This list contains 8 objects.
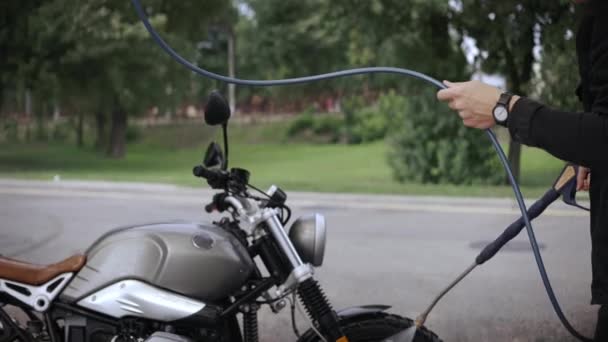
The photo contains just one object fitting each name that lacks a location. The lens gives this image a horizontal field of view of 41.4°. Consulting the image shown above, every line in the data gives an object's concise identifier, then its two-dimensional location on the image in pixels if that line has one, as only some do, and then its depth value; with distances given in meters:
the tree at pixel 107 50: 20.83
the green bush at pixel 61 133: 44.28
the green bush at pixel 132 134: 45.72
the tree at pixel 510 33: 11.45
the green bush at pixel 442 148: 15.84
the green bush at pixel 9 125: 25.17
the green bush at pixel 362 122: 39.12
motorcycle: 2.38
